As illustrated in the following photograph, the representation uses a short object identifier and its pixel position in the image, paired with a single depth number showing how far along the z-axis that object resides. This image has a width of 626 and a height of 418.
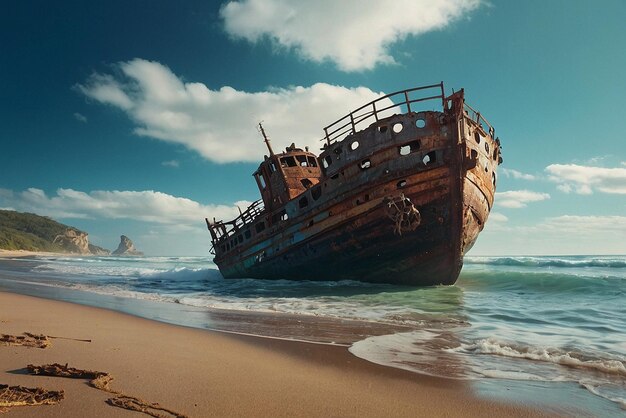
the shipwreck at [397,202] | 13.03
